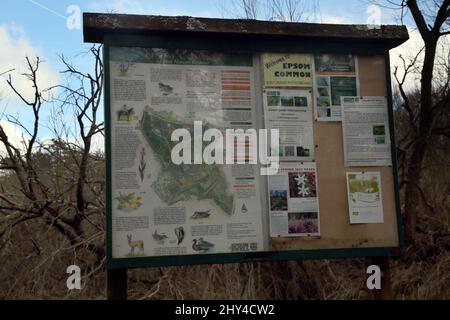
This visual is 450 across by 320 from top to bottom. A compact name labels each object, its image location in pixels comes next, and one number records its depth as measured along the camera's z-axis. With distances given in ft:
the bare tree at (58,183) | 18.70
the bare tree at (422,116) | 20.43
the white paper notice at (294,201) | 12.62
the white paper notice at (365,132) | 13.28
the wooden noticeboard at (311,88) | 12.13
